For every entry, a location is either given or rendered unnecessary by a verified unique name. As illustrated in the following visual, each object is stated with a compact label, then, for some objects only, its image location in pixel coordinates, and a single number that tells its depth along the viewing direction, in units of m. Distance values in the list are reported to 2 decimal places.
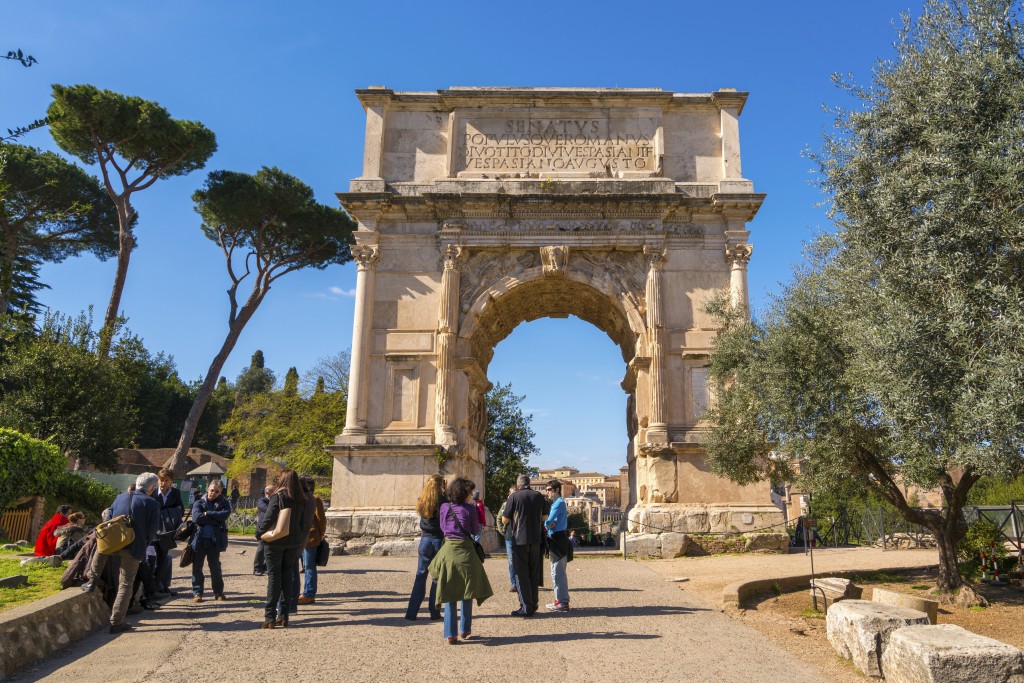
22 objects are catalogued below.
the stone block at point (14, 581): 7.91
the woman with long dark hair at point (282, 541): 6.72
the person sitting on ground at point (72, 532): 8.74
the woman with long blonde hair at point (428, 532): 7.21
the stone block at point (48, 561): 9.70
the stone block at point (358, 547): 14.70
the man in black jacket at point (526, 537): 7.51
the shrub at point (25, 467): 13.59
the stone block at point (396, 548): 14.54
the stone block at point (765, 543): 14.51
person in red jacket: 10.23
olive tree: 6.71
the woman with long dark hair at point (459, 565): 6.12
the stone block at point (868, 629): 5.33
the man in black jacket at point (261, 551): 7.81
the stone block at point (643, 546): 14.45
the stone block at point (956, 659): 4.30
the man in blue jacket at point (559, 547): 7.92
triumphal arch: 15.17
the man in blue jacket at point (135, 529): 6.81
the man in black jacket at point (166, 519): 8.47
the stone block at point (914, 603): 6.43
